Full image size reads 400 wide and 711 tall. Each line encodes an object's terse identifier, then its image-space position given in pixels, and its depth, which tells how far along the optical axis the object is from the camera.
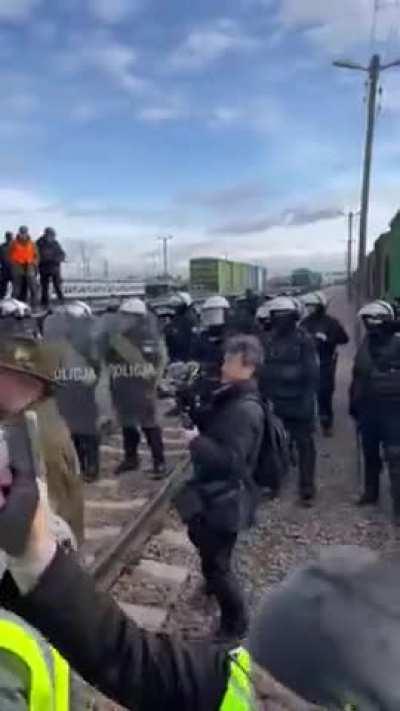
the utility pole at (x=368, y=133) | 23.00
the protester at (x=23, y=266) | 16.31
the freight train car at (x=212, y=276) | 47.50
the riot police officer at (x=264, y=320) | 9.29
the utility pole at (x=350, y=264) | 58.00
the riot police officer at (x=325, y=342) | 11.62
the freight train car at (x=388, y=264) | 15.95
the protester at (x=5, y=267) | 16.58
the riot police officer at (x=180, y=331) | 12.43
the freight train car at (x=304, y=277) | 73.19
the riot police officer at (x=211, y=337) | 9.70
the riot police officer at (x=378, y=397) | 8.15
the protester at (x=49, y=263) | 17.20
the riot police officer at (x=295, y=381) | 8.58
